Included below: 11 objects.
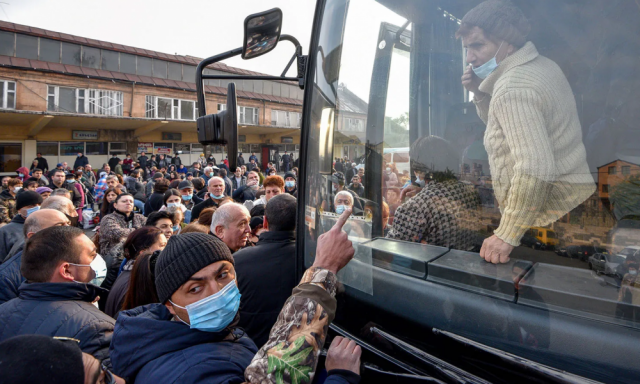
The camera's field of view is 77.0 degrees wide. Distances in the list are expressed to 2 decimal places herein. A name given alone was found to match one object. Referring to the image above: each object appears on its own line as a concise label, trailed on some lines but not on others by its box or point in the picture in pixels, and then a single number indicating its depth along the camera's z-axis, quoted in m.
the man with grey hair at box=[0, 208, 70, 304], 2.85
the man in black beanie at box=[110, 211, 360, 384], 1.32
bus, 1.23
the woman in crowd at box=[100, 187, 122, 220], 6.65
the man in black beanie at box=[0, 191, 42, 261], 4.18
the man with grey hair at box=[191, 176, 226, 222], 6.28
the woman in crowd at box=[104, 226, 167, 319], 2.84
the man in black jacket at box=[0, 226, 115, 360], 1.92
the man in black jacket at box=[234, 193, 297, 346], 2.59
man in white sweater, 1.33
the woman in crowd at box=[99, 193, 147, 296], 3.72
